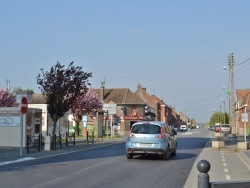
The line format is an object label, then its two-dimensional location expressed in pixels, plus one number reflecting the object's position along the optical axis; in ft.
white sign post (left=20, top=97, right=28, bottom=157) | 68.58
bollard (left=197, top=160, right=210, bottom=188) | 15.48
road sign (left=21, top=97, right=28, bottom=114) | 68.68
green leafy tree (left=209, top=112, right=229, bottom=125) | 406.17
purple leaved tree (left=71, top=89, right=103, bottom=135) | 195.52
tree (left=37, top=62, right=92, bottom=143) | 90.79
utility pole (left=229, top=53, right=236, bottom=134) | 150.72
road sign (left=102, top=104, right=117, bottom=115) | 159.94
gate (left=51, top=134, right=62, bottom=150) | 86.36
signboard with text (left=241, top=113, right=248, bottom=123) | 96.82
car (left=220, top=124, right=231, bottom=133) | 215.55
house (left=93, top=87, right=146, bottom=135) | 259.80
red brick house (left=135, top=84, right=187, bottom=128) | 355.36
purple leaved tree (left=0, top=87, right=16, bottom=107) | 190.43
